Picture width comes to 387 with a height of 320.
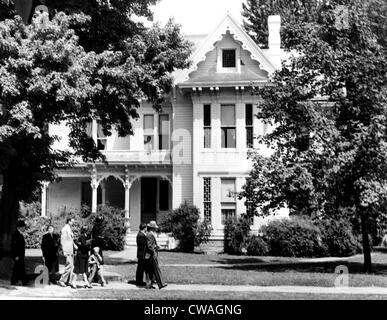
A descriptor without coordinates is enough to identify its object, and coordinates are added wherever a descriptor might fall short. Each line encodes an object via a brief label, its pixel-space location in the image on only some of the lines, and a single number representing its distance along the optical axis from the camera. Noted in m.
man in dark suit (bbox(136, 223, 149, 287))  15.20
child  15.40
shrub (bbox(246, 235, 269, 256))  28.97
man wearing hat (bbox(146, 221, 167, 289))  14.91
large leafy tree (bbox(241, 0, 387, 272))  17.77
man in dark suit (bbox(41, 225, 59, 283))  15.93
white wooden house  31.16
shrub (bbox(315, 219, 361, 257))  29.02
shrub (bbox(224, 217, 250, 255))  29.50
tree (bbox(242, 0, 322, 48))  45.75
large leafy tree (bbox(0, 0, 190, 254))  13.79
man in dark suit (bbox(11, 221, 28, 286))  14.85
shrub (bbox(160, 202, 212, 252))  29.73
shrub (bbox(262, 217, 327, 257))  28.77
